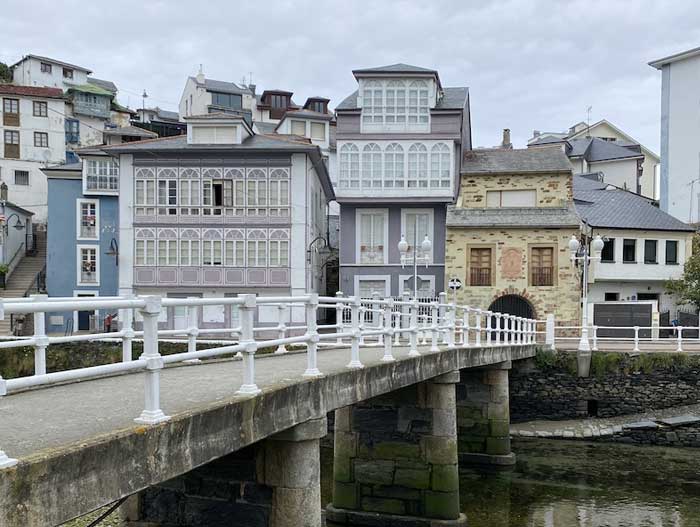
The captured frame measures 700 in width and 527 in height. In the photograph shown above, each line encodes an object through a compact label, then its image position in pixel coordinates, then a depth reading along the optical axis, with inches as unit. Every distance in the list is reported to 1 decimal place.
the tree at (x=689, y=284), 1365.7
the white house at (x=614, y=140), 2513.5
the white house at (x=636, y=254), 1498.5
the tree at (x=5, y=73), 2497.5
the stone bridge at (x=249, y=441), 195.0
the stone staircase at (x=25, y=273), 1561.3
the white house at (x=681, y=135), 1819.6
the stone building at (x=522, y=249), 1352.1
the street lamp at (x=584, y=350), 1064.8
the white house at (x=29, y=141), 2031.3
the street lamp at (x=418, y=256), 1323.1
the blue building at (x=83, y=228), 1470.2
